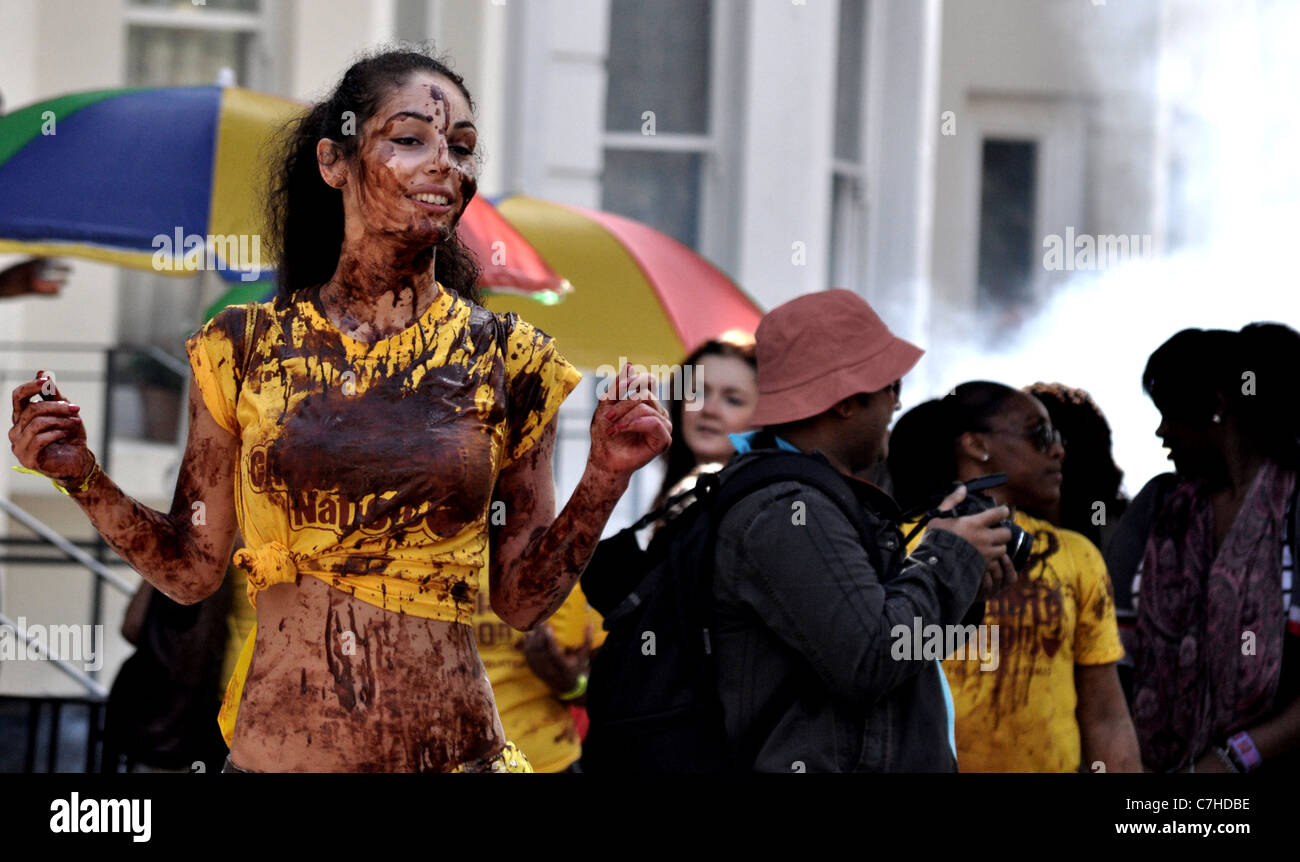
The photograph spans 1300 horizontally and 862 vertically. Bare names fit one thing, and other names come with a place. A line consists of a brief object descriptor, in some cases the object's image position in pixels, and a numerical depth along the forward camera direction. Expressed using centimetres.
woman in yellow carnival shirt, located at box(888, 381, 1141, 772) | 772
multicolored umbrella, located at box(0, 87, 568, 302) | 944
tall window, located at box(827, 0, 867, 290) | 2067
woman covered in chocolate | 454
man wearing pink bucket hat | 588
